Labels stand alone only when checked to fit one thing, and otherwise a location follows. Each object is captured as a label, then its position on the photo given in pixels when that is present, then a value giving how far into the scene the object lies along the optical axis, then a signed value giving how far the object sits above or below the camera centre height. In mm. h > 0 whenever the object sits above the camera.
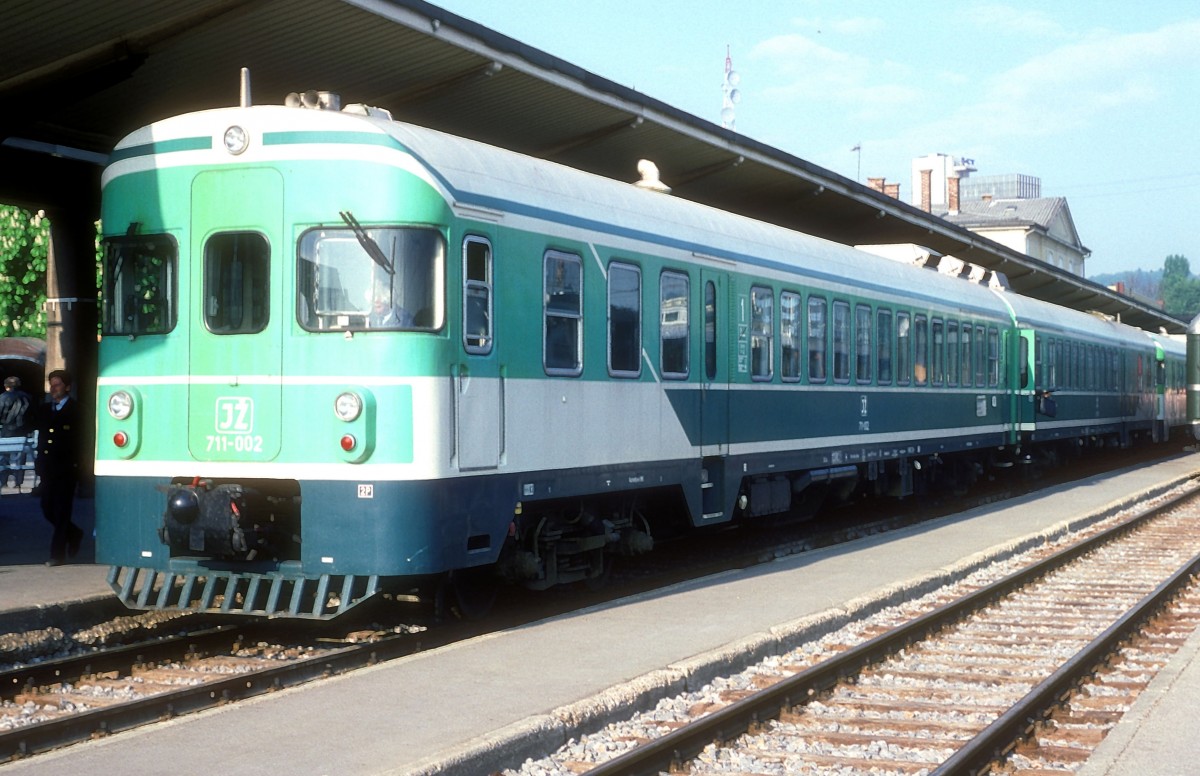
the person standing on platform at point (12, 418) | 21781 -82
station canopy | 11055 +3070
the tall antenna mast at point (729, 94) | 42000 +9241
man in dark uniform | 12148 -412
